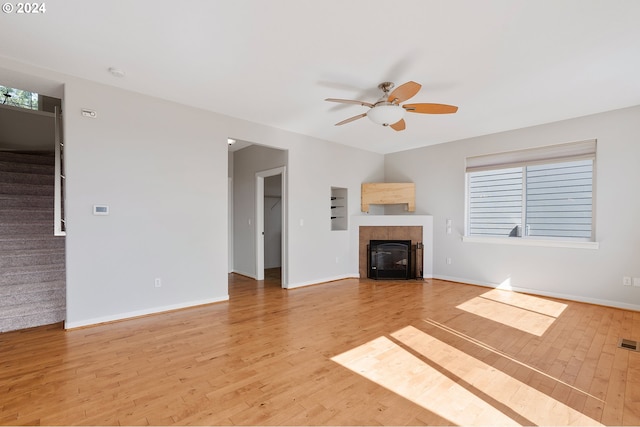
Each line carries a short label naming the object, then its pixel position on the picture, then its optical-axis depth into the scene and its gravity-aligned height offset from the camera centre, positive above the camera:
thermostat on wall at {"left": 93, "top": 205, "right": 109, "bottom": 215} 3.25 +0.00
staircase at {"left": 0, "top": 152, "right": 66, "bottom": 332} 3.23 -0.53
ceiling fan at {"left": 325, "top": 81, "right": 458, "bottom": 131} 2.99 +1.09
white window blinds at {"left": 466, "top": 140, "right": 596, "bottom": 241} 4.32 +0.30
